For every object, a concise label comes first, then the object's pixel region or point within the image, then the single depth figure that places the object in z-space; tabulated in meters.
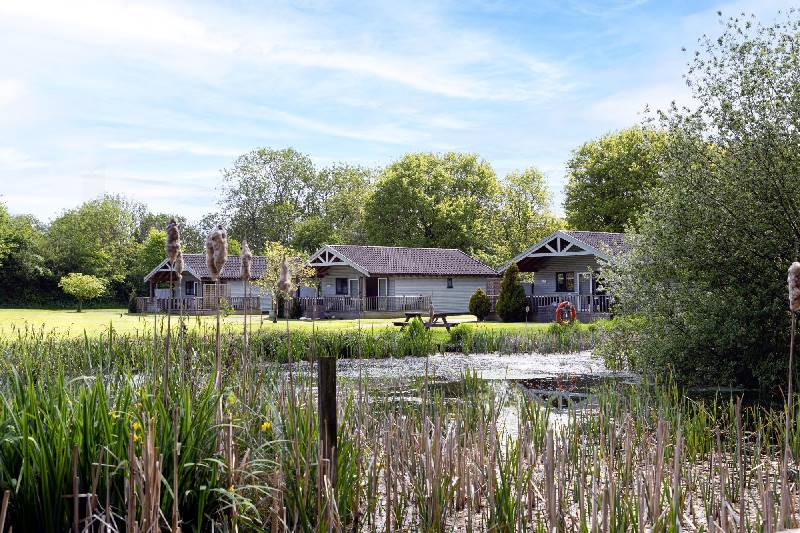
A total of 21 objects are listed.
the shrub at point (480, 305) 38.72
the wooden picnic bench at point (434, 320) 27.90
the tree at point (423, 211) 60.72
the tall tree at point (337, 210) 71.88
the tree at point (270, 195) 78.31
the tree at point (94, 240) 65.69
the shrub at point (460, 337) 21.24
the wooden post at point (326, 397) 4.37
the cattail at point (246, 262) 3.89
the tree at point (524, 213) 63.56
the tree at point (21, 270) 61.50
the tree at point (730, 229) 13.55
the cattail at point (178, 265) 3.44
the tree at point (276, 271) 41.97
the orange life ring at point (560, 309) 28.98
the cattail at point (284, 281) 4.25
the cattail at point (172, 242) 3.52
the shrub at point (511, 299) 36.53
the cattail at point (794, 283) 3.94
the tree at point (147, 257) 63.62
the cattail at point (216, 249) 3.57
